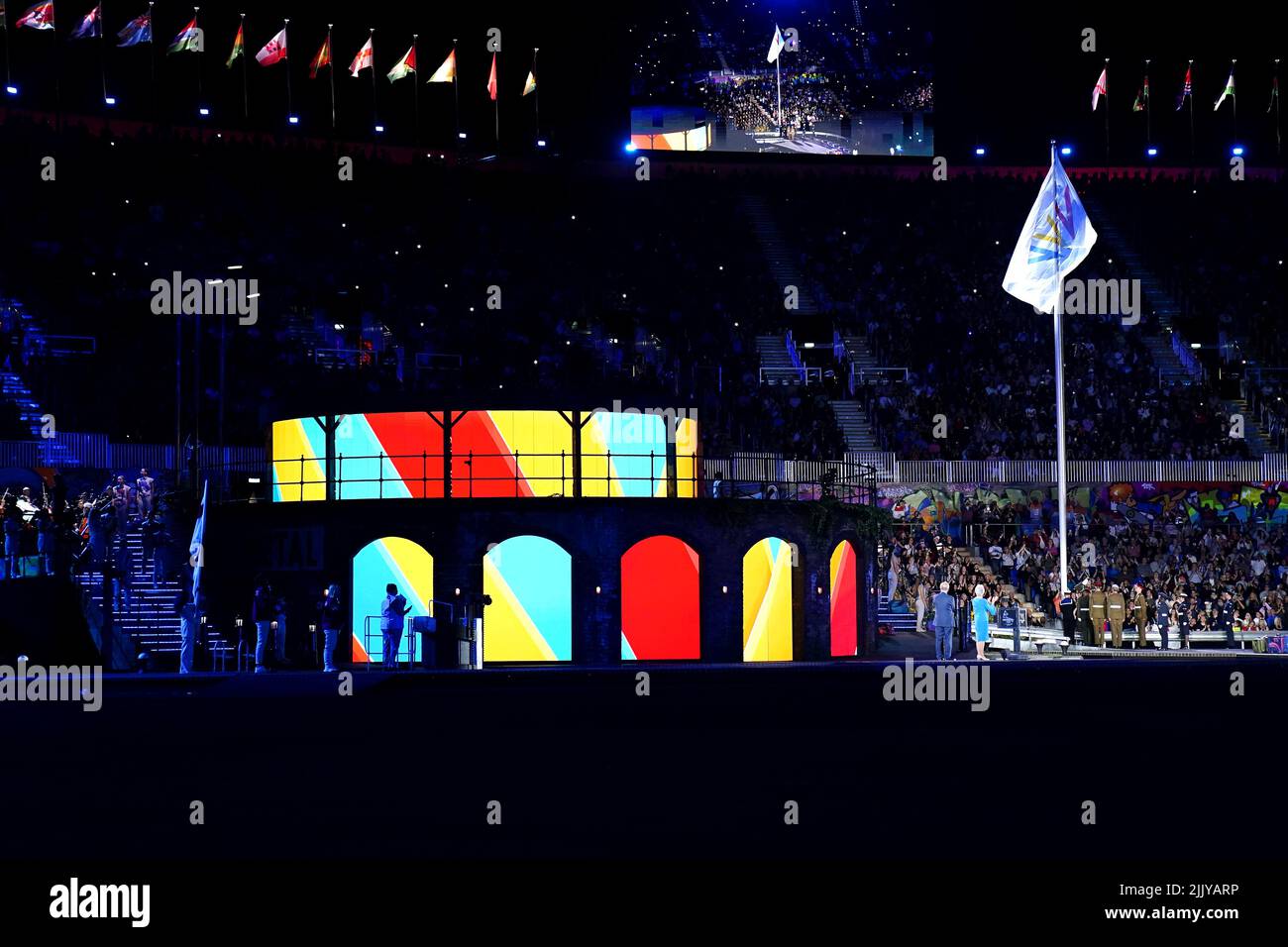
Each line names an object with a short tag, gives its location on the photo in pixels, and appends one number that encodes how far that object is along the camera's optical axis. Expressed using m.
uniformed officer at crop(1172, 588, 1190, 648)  40.99
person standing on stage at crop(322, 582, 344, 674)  32.75
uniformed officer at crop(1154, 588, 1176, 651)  39.51
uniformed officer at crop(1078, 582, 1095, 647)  39.69
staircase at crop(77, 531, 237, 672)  34.16
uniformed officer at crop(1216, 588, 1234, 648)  41.53
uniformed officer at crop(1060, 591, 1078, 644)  40.16
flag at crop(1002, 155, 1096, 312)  40.78
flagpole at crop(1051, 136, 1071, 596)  38.12
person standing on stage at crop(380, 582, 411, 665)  31.80
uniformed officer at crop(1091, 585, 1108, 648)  39.69
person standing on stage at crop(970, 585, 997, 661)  33.97
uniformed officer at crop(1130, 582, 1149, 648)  40.16
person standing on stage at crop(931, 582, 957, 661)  34.09
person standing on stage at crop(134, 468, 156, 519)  39.06
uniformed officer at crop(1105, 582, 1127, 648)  39.50
